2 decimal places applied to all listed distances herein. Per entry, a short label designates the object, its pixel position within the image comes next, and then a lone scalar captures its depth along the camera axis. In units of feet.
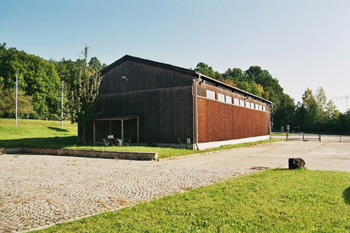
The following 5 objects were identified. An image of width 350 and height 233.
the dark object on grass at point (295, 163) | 33.57
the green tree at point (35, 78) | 165.58
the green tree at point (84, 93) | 72.69
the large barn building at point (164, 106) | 66.18
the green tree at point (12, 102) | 130.13
